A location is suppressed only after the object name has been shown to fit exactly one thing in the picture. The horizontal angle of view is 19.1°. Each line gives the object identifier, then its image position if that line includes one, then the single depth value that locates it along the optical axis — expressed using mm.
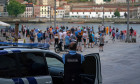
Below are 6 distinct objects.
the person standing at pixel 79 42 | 23481
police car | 6375
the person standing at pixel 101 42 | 23416
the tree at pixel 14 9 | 191375
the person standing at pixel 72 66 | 7078
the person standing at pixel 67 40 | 22641
